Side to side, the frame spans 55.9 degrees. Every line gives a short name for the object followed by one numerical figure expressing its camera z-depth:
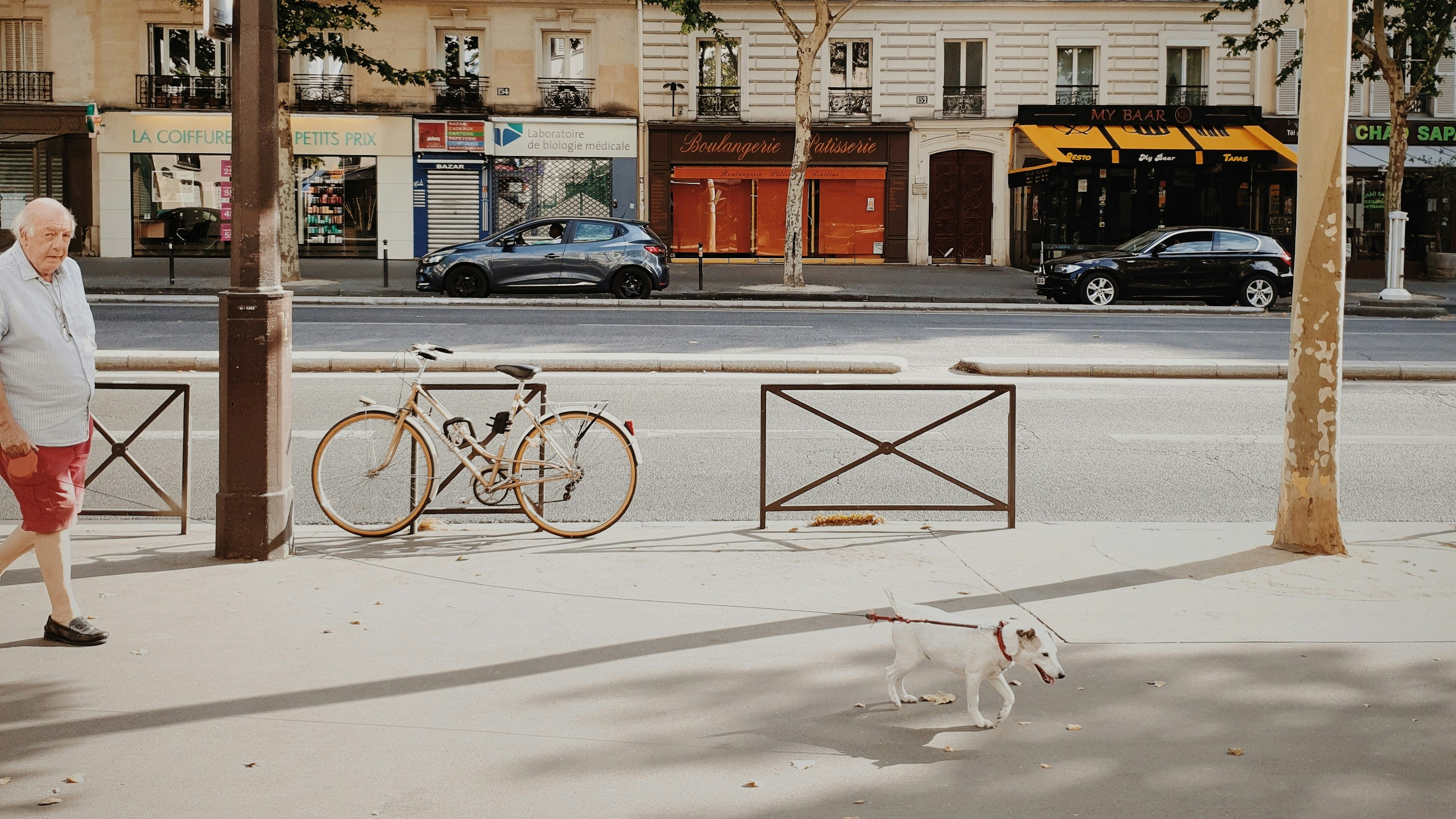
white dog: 4.52
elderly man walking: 5.00
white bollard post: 25.61
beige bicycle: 7.13
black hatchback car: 24.27
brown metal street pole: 6.45
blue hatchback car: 23.20
